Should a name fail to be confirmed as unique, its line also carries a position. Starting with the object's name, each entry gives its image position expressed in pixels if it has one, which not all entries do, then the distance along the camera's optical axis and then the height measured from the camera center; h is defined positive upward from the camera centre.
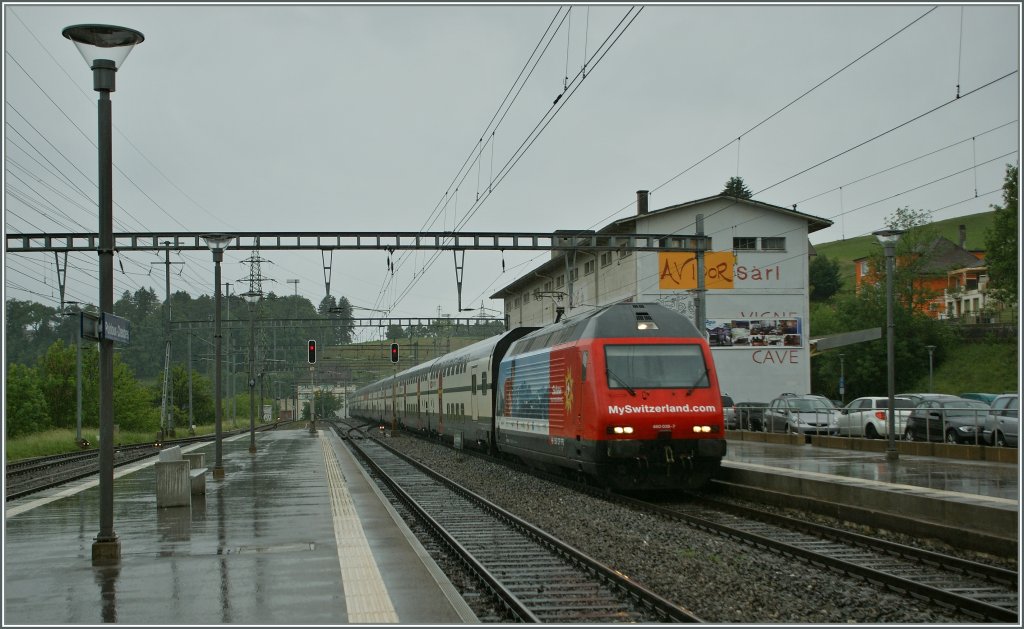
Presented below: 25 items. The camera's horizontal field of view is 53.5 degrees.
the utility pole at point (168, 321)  44.34 +2.16
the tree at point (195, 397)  70.44 -2.00
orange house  78.69 +7.30
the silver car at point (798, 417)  32.28 -1.84
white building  49.75 +3.93
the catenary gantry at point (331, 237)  28.66 +3.71
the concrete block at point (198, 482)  17.50 -1.96
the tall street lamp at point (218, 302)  22.69 +1.57
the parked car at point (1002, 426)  21.98 -1.49
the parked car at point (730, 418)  37.89 -2.11
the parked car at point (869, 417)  29.05 -1.71
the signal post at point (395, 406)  44.54 -2.14
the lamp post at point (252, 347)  32.26 +0.79
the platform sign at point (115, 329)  10.58 +0.44
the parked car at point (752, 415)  35.91 -2.01
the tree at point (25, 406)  46.69 -1.61
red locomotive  17.42 -0.67
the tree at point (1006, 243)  65.62 +7.51
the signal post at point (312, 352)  38.38 +0.57
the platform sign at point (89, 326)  10.27 +0.46
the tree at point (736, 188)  101.54 +17.77
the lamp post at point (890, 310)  21.08 +1.06
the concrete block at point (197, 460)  20.20 -1.82
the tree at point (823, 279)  118.81 +9.51
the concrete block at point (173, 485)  15.99 -1.83
